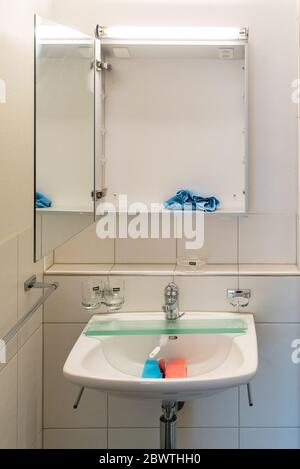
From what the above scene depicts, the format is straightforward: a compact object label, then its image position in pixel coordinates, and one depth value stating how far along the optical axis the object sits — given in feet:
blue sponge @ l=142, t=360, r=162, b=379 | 4.33
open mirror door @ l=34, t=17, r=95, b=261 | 3.88
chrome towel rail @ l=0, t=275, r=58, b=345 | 3.74
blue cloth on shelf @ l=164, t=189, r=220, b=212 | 5.36
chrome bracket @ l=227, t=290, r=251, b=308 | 5.08
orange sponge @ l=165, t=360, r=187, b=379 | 4.41
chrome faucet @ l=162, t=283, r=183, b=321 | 4.92
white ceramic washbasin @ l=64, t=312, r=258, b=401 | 3.77
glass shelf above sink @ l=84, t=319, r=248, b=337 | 4.77
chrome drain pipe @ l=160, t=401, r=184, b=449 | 4.55
